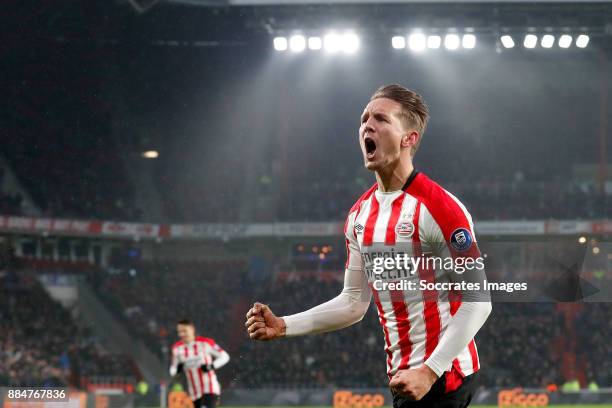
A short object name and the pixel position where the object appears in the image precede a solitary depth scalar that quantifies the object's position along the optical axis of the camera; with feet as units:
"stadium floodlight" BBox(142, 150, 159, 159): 93.25
